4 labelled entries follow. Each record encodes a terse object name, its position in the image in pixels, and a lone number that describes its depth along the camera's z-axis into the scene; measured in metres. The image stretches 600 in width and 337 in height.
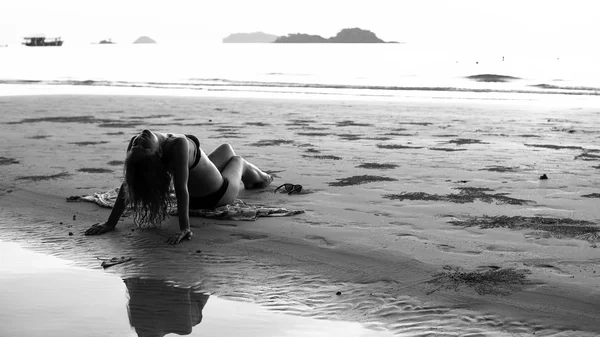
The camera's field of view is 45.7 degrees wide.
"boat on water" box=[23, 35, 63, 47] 178.39
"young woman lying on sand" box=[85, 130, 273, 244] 5.89
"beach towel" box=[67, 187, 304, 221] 6.87
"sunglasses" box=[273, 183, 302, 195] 8.09
